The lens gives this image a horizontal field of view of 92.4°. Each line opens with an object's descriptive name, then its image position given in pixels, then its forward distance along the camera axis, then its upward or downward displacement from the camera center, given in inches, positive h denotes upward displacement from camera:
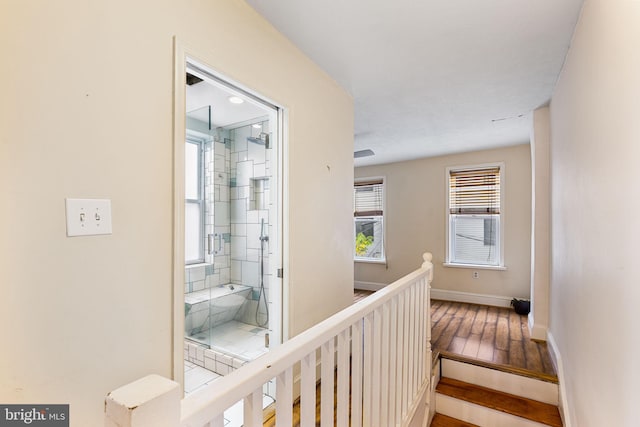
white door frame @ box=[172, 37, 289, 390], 48.3 -1.3
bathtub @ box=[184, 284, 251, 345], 107.3 -36.1
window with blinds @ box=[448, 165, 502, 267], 171.8 -1.0
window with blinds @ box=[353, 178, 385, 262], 212.7 -4.2
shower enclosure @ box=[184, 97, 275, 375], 120.0 -4.8
